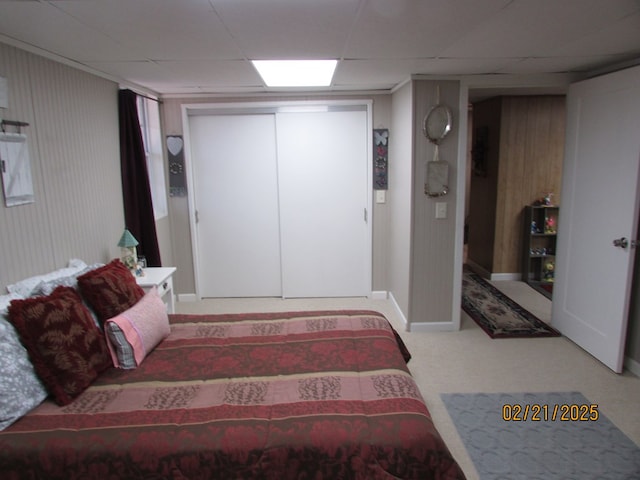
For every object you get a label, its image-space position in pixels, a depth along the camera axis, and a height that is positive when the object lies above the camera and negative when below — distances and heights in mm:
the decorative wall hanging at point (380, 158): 4426 +190
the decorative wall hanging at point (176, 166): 4441 +147
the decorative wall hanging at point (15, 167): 2186 +85
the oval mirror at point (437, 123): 3488 +432
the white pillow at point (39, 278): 2193 -538
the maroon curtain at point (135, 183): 3488 -18
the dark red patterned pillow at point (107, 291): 2320 -623
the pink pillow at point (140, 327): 2168 -793
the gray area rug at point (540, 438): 2135 -1489
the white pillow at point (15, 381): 1697 -829
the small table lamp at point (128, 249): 3236 -543
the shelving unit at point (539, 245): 5078 -889
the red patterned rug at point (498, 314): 3766 -1397
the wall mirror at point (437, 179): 3572 -37
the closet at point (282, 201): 4473 -256
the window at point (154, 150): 3980 +303
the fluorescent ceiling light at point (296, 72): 3133 +866
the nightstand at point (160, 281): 3100 -749
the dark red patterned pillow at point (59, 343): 1859 -734
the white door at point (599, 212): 2873 -304
